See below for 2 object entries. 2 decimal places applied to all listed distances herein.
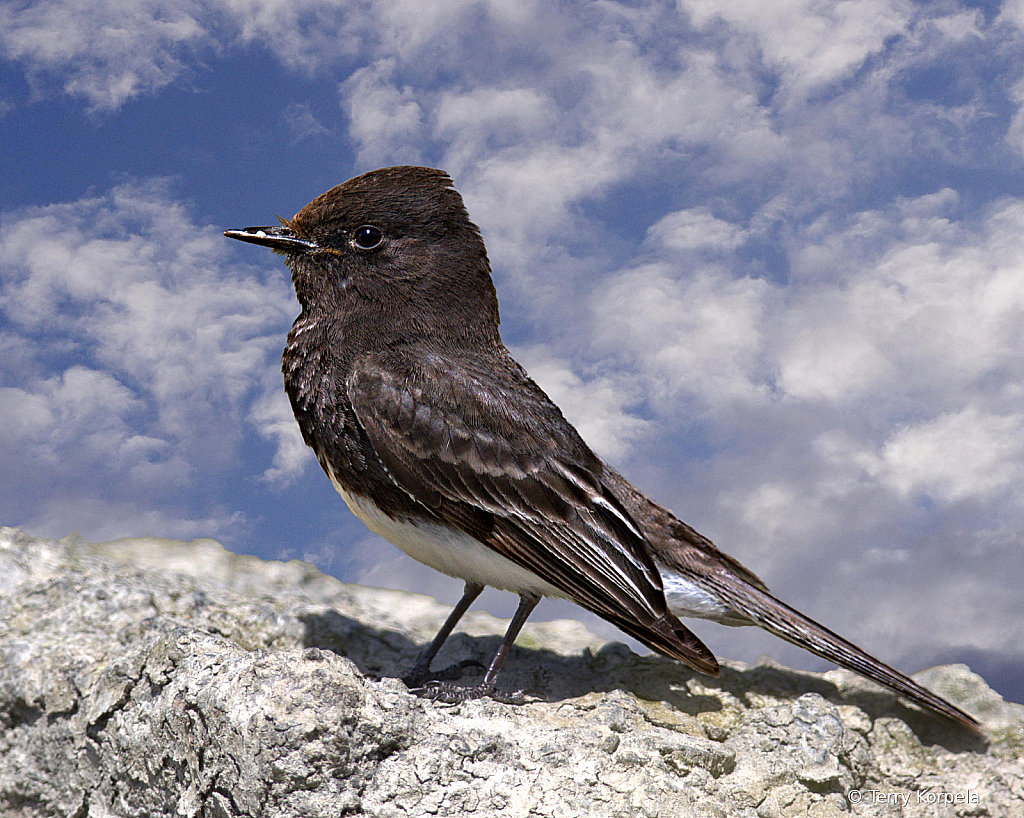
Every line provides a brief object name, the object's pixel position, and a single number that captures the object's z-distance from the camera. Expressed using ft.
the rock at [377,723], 11.78
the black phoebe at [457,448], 14.75
